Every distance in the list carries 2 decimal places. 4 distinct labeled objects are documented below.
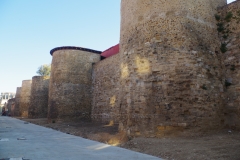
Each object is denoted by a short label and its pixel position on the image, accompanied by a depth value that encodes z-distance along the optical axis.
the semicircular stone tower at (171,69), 6.34
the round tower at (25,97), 28.71
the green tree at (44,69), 38.87
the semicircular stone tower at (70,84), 15.42
